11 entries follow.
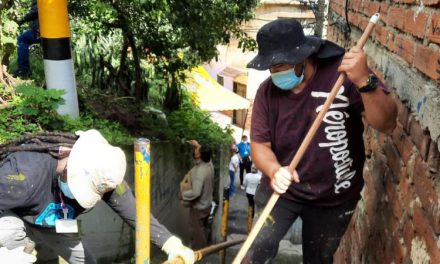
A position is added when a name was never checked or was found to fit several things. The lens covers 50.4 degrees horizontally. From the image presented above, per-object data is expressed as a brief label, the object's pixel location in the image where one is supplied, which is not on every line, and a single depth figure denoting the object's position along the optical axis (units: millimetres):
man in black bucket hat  2434
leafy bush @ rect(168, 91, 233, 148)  7859
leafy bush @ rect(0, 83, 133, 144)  4949
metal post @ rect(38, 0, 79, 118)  4879
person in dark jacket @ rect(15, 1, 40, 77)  6422
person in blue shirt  12172
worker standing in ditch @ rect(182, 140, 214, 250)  6277
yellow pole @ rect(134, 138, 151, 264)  2184
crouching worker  2582
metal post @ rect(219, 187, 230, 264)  4973
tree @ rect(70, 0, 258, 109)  6184
